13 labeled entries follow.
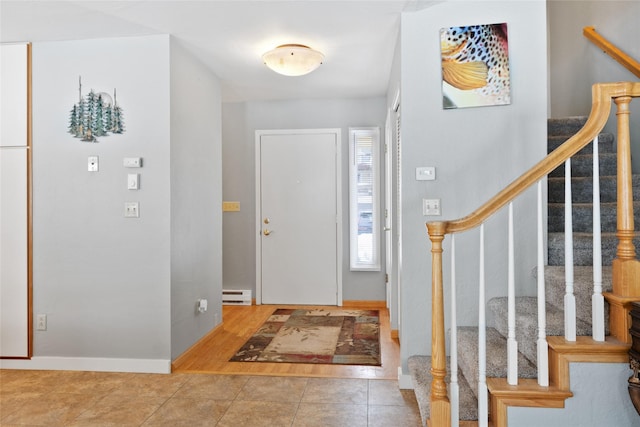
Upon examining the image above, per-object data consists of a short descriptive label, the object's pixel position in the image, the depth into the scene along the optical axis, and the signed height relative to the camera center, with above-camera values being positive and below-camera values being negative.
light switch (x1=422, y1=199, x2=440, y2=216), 2.71 +0.07
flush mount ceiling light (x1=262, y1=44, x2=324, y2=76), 3.21 +1.22
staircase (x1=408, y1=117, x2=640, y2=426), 1.81 -0.52
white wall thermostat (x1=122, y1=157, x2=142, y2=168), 3.07 +0.41
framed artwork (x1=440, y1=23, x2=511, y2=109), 2.66 +0.96
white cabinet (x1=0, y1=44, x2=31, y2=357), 3.17 +0.13
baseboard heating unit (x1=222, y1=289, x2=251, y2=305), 5.08 -0.94
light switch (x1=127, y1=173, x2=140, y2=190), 3.08 +0.26
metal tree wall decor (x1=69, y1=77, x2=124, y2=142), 3.12 +0.75
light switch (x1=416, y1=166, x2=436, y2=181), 2.71 +0.28
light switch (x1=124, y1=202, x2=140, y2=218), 3.09 +0.07
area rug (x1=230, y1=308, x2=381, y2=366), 3.33 -1.07
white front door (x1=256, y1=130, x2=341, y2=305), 4.98 +0.01
